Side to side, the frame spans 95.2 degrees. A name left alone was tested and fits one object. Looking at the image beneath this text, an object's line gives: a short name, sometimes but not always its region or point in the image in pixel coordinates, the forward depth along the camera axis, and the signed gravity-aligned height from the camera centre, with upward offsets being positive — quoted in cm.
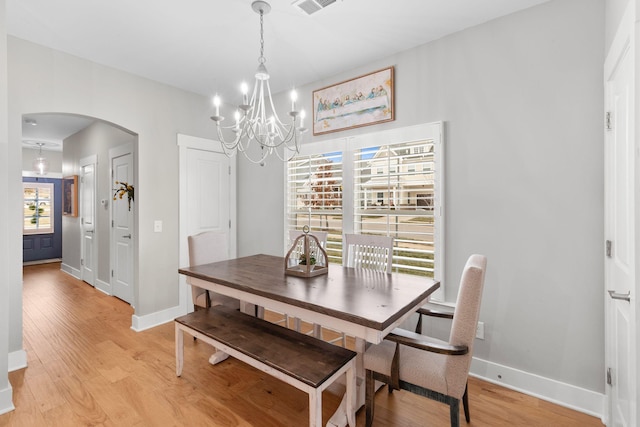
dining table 147 -51
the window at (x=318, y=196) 324 +17
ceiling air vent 206 +147
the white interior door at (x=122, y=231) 407 -29
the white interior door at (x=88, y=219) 498 -14
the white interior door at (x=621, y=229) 126 -10
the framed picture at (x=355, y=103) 285 +113
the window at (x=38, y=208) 690 +7
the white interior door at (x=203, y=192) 366 +24
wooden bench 152 -85
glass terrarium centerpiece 219 -45
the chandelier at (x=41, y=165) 627 +100
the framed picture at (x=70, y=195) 558 +30
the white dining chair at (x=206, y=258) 277 -47
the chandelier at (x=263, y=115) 191 +69
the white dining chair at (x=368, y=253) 247 -38
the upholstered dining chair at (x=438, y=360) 140 -82
